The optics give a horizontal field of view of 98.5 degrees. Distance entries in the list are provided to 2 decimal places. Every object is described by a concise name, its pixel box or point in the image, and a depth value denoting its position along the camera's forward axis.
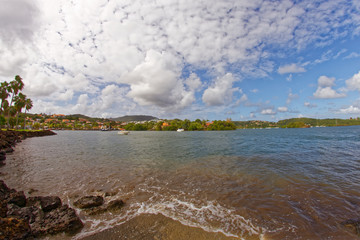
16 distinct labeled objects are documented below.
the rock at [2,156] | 16.78
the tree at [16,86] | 54.47
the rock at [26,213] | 5.59
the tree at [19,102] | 61.59
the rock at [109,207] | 6.59
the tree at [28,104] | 74.24
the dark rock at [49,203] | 6.59
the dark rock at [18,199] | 6.62
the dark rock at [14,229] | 4.09
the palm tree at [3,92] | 51.00
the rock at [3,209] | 5.30
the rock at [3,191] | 6.80
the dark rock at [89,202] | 7.05
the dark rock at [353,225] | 5.35
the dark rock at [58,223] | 5.12
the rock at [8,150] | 21.88
